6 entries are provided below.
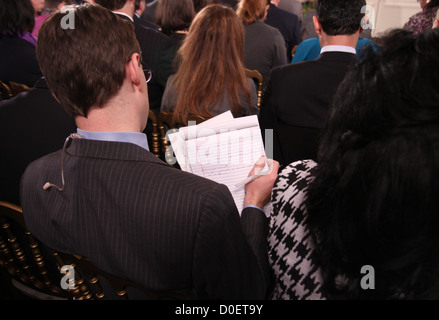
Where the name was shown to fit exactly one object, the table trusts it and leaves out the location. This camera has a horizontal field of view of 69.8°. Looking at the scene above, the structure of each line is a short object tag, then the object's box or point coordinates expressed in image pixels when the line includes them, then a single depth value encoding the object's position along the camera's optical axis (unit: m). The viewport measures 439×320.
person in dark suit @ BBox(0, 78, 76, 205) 1.25
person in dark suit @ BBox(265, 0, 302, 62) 3.51
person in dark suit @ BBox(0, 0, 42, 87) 2.08
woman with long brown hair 1.72
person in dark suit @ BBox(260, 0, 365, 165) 1.48
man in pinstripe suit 0.67
